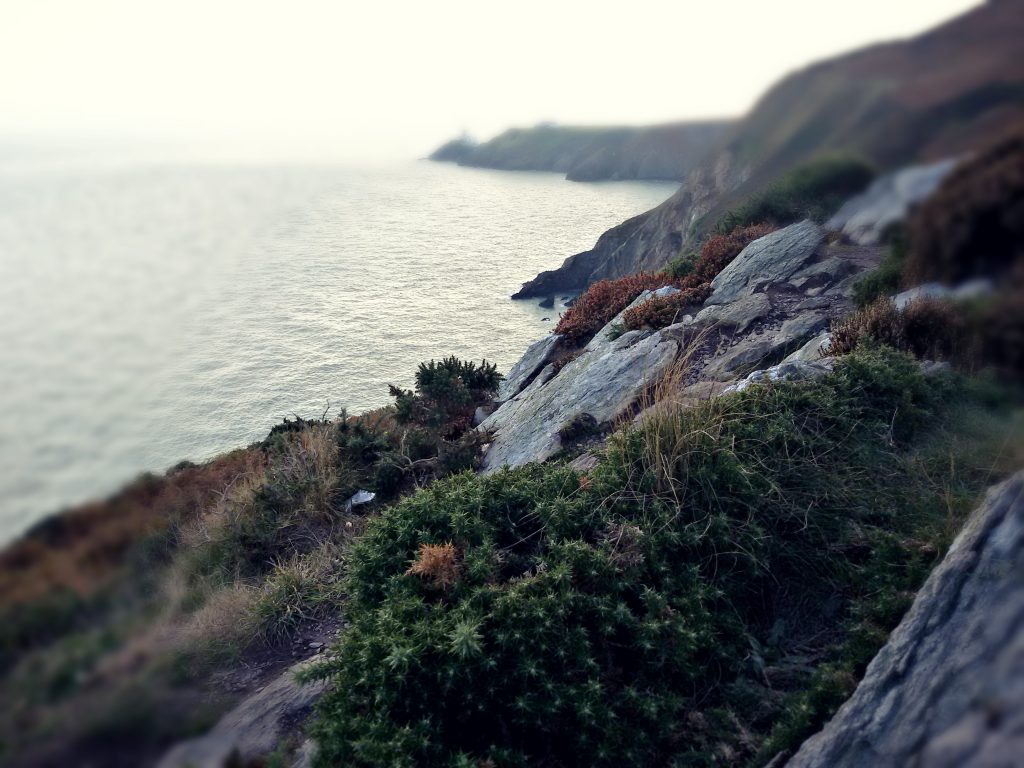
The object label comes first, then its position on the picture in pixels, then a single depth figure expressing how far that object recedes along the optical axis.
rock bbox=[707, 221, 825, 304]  8.89
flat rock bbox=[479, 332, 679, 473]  6.94
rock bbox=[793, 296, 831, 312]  7.91
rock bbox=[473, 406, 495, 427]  9.66
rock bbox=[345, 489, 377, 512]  7.39
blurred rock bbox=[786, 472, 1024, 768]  1.44
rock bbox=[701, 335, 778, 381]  7.08
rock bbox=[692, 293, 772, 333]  8.17
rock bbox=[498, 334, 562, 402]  10.55
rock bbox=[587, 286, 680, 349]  9.14
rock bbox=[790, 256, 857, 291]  8.48
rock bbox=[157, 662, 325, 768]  2.10
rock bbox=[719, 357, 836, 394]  5.50
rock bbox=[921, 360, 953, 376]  5.12
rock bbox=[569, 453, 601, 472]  5.69
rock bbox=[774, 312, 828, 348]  7.31
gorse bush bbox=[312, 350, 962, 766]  3.28
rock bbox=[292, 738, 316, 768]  3.50
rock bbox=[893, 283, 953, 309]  4.32
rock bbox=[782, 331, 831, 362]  6.41
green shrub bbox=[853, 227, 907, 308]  6.16
